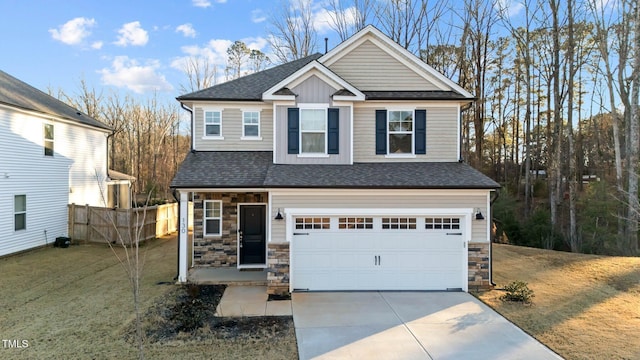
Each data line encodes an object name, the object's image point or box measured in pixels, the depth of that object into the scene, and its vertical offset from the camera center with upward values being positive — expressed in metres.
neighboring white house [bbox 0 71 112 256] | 12.92 +0.55
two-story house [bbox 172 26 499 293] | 9.16 -0.04
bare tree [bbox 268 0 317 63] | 24.77 +9.65
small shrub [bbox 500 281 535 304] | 8.35 -2.80
